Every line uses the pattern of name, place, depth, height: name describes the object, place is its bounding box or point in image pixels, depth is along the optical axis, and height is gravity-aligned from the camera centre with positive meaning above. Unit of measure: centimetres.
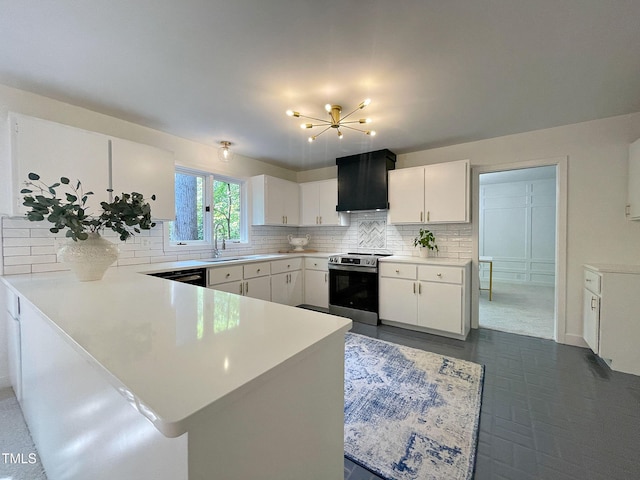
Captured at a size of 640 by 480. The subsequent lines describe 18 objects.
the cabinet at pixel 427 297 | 308 -74
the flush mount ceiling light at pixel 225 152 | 351 +115
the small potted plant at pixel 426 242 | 361 -10
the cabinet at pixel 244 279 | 302 -51
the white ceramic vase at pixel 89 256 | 160 -11
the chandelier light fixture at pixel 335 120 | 239 +114
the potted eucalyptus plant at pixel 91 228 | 148 +6
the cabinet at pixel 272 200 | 410 +56
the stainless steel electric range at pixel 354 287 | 361 -71
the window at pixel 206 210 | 342 +36
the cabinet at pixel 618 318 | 235 -74
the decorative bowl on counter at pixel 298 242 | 477 -11
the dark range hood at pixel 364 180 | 378 +80
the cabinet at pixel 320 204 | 432 +52
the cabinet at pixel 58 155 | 201 +65
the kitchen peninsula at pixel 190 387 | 51 -36
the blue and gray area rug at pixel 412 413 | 147 -121
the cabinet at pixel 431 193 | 329 +53
